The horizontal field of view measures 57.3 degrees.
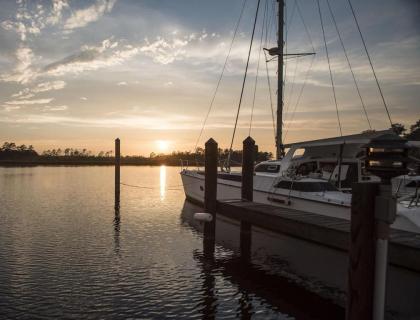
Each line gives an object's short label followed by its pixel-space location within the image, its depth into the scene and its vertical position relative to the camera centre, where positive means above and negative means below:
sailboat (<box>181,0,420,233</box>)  13.83 -0.72
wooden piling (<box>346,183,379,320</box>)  4.91 -1.15
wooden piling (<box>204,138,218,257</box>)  12.33 -1.05
